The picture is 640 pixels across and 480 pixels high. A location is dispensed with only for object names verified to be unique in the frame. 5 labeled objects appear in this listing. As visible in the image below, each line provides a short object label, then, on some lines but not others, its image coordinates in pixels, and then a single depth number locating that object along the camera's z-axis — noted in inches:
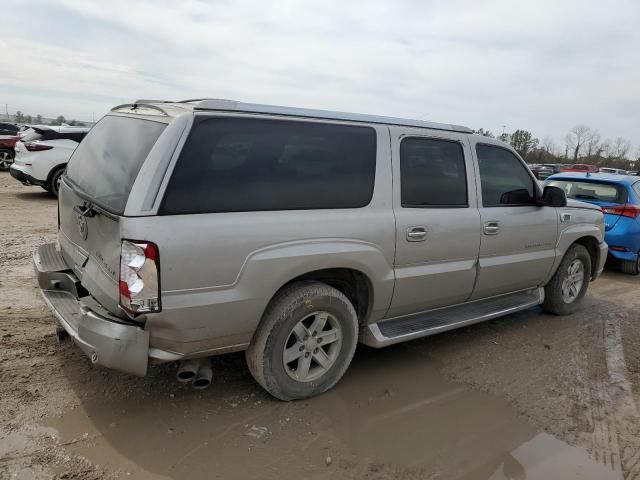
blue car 293.4
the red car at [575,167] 1228.3
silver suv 108.1
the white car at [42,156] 426.0
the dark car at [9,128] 987.3
